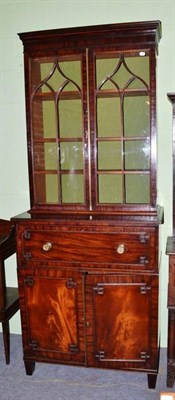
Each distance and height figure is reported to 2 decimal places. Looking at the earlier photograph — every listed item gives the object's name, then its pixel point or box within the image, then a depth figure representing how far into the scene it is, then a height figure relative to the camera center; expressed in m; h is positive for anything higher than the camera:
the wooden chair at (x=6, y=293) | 2.26 -0.78
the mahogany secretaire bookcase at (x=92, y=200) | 1.95 -0.20
